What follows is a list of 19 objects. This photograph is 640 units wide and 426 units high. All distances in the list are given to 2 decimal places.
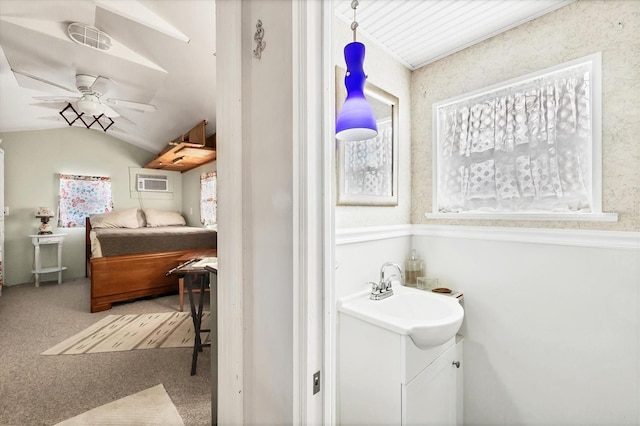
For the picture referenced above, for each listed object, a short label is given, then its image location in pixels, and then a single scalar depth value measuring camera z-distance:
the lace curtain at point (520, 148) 1.38
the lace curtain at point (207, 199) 4.96
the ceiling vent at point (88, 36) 2.12
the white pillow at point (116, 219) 4.73
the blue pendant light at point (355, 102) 1.15
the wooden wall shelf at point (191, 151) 3.97
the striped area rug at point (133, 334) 2.38
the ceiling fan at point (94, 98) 2.95
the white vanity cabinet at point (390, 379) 1.16
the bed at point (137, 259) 3.28
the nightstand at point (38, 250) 4.42
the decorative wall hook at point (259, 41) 0.82
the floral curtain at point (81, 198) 5.03
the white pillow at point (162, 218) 5.50
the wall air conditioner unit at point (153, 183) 5.92
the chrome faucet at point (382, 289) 1.54
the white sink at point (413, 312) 1.16
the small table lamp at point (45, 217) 4.53
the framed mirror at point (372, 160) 1.49
